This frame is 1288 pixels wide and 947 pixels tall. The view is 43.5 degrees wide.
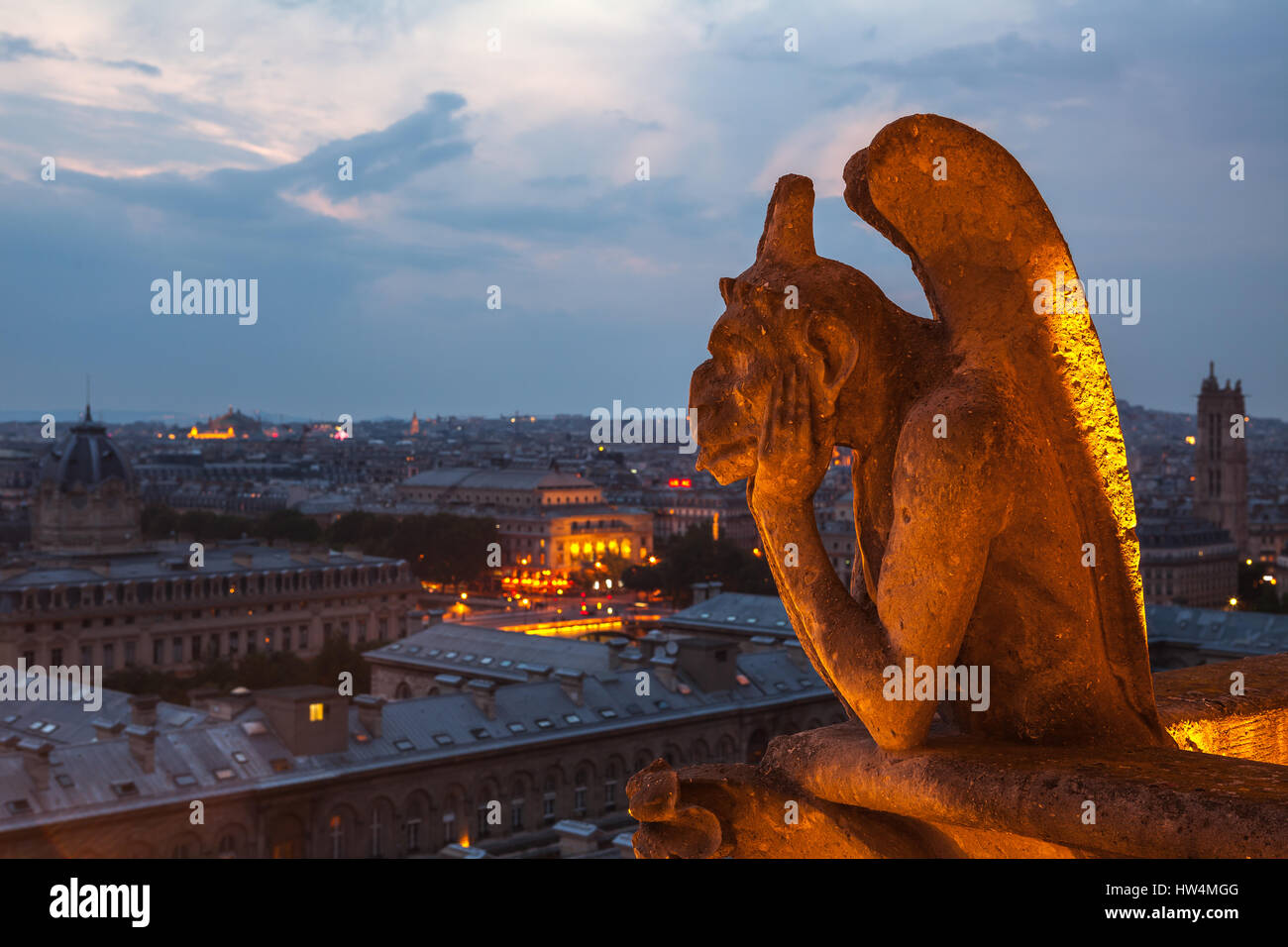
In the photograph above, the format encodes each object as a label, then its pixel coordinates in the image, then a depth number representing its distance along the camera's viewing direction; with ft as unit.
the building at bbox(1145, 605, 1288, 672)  131.85
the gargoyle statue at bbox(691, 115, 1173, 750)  13.66
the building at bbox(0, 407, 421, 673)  195.52
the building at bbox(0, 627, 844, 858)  84.02
